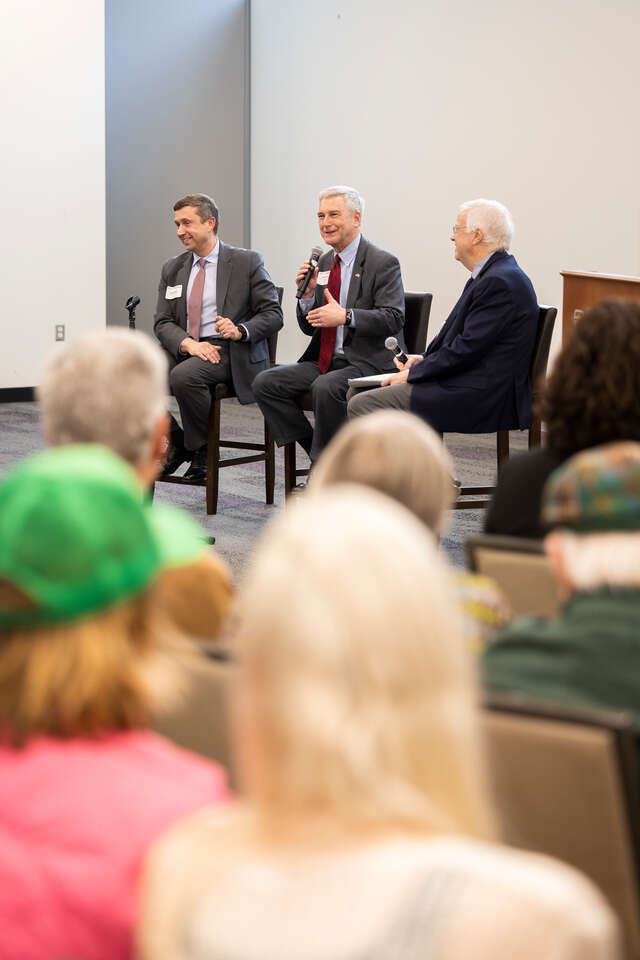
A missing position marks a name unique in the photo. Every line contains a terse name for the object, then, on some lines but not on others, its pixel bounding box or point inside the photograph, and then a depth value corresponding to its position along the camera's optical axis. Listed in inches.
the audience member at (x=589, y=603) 96.6
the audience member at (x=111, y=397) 159.6
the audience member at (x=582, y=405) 173.4
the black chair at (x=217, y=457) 402.1
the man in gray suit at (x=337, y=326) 395.9
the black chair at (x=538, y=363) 368.2
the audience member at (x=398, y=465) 142.0
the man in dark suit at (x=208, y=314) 411.7
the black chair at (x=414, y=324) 406.1
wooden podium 371.9
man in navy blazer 364.6
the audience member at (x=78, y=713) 66.0
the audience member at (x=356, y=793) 52.2
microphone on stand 513.6
